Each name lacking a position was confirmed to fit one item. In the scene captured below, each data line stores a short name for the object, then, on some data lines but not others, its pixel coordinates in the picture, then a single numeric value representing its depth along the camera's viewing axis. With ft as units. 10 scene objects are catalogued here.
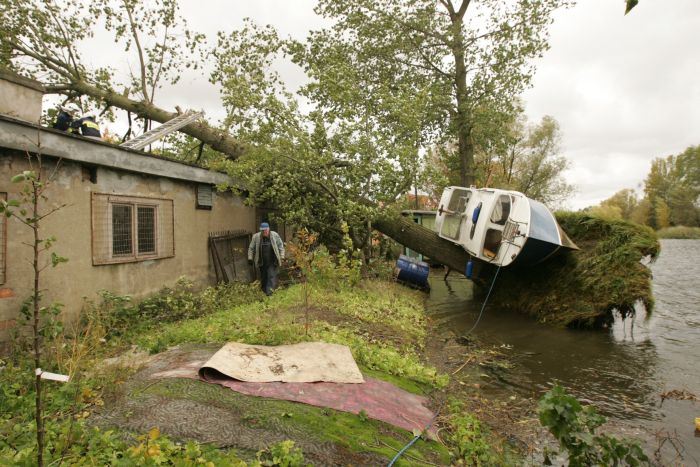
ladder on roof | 30.12
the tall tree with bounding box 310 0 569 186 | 54.44
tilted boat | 33.19
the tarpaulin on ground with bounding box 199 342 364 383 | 14.47
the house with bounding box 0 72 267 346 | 19.54
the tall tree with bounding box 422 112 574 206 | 119.85
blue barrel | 44.91
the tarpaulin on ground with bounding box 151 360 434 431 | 13.44
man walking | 33.06
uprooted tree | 36.81
